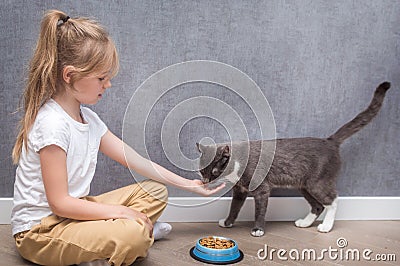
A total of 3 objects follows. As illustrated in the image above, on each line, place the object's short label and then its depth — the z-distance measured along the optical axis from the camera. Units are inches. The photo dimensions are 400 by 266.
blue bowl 105.1
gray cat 114.2
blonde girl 98.8
